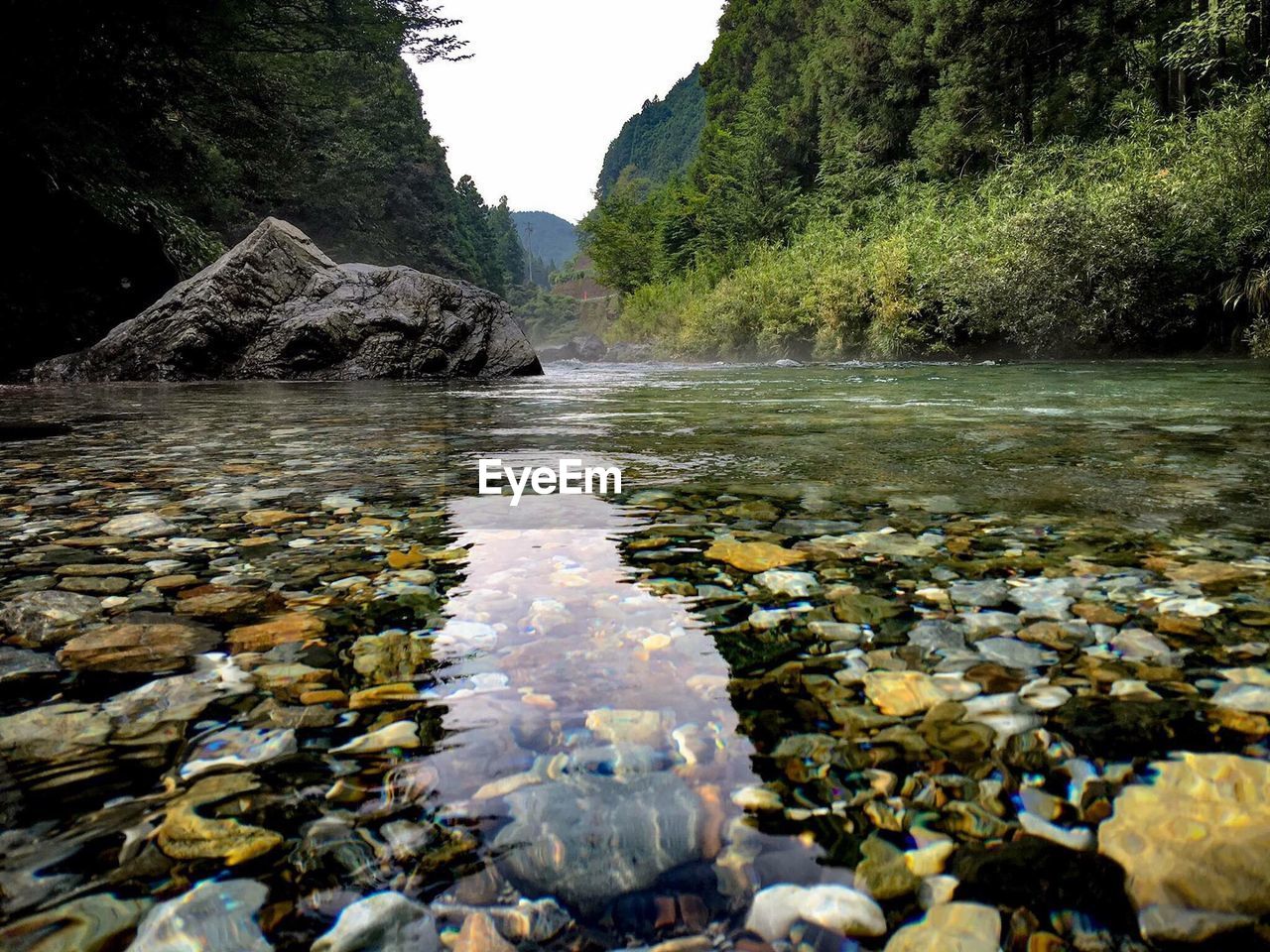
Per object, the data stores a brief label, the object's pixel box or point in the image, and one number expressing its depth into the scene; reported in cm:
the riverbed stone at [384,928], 61
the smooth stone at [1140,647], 116
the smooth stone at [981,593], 142
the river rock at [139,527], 199
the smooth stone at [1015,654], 115
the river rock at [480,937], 62
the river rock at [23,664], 112
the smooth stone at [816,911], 64
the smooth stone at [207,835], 73
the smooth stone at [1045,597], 136
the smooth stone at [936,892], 67
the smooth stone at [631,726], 95
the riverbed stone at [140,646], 116
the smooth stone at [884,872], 68
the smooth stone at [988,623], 128
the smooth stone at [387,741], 92
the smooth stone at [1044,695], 101
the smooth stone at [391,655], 114
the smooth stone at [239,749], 88
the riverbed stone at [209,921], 61
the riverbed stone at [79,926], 60
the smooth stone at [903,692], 102
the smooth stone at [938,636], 122
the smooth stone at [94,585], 150
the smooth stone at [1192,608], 133
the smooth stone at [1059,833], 74
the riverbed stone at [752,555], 170
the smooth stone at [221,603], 140
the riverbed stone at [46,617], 125
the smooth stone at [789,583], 151
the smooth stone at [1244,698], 99
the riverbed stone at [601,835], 70
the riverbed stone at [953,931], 62
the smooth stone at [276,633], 125
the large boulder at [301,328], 1024
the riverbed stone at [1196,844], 64
